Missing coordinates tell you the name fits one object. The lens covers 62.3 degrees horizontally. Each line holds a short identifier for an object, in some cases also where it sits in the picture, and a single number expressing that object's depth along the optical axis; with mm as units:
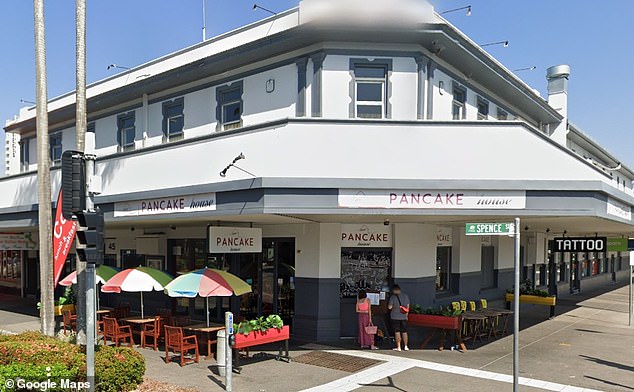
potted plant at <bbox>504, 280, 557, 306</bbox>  18953
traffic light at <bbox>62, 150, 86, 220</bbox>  7250
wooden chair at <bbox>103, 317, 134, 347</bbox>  13570
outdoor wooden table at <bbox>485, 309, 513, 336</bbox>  14578
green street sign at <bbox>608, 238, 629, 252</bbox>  19859
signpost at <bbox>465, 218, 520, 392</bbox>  6625
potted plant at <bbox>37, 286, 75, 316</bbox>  17727
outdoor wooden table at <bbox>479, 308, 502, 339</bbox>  14406
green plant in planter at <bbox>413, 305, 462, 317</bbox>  13172
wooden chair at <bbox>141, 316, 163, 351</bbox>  13258
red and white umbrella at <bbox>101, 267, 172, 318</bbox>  13039
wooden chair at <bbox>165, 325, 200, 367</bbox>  11570
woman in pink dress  12992
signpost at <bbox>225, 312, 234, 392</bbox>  9383
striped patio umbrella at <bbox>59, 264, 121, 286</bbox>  14704
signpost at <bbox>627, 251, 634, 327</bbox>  17572
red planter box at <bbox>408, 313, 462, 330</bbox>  12875
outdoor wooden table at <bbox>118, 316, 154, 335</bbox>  13725
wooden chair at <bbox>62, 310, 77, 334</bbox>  15641
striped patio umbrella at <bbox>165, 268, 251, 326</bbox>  11492
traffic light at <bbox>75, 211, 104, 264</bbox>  7168
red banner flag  12391
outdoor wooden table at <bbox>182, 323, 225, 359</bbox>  12130
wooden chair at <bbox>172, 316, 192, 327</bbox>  13880
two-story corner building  10641
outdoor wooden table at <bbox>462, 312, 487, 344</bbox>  13719
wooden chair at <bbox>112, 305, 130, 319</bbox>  15426
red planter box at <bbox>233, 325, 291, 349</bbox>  10680
